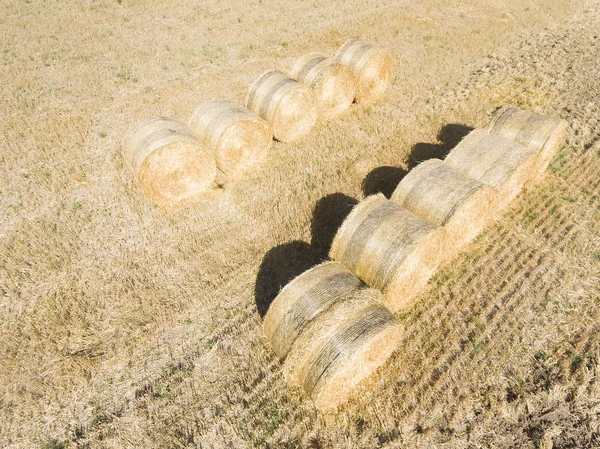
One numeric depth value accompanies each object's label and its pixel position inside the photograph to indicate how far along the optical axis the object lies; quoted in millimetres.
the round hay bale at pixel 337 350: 4926
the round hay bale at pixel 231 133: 9102
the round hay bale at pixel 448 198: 6594
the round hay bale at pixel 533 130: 8273
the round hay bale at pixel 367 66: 11875
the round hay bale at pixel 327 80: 10945
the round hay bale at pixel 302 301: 5230
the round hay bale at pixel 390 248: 5855
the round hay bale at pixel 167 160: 8367
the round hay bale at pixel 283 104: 9945
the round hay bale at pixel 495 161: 7434
